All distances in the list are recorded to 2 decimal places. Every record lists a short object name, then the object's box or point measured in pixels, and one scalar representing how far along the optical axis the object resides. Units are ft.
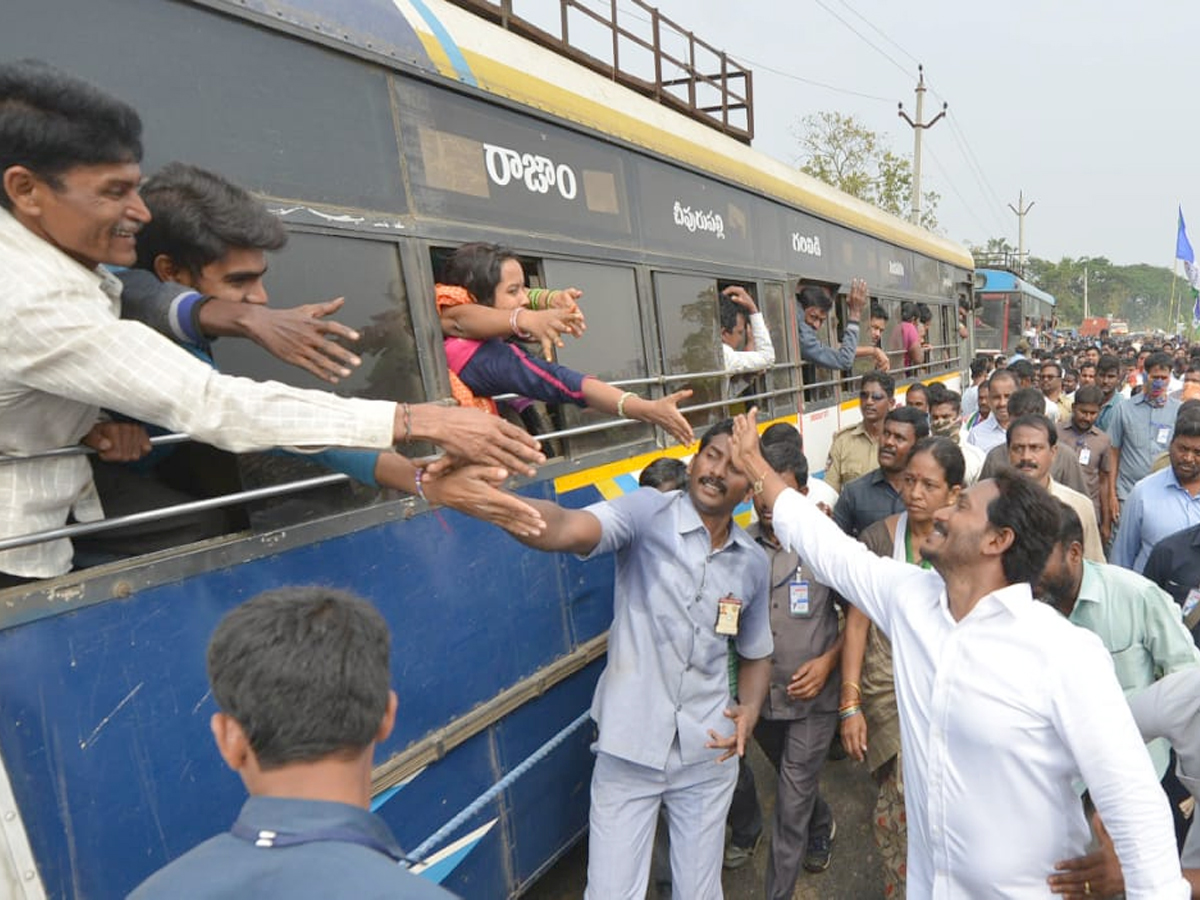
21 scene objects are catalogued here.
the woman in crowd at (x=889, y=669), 8.25
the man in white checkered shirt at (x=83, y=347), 3.55
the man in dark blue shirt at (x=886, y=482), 10.57
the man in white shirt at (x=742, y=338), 13.20
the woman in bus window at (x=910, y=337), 24.98
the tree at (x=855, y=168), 77.87
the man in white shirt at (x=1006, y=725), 4.62
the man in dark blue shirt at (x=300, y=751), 2.69
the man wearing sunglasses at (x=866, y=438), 14.79
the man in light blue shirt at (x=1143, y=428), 17.38
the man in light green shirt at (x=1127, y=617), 6.66
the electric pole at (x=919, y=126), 71.67
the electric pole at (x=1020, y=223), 143.39
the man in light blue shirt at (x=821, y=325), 16.35
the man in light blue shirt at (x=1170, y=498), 10.62
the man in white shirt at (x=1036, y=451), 10.00
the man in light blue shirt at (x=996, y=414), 16.12
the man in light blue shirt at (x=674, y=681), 7.10
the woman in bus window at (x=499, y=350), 7.27
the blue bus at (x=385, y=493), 4.74
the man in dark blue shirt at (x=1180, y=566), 8.88
